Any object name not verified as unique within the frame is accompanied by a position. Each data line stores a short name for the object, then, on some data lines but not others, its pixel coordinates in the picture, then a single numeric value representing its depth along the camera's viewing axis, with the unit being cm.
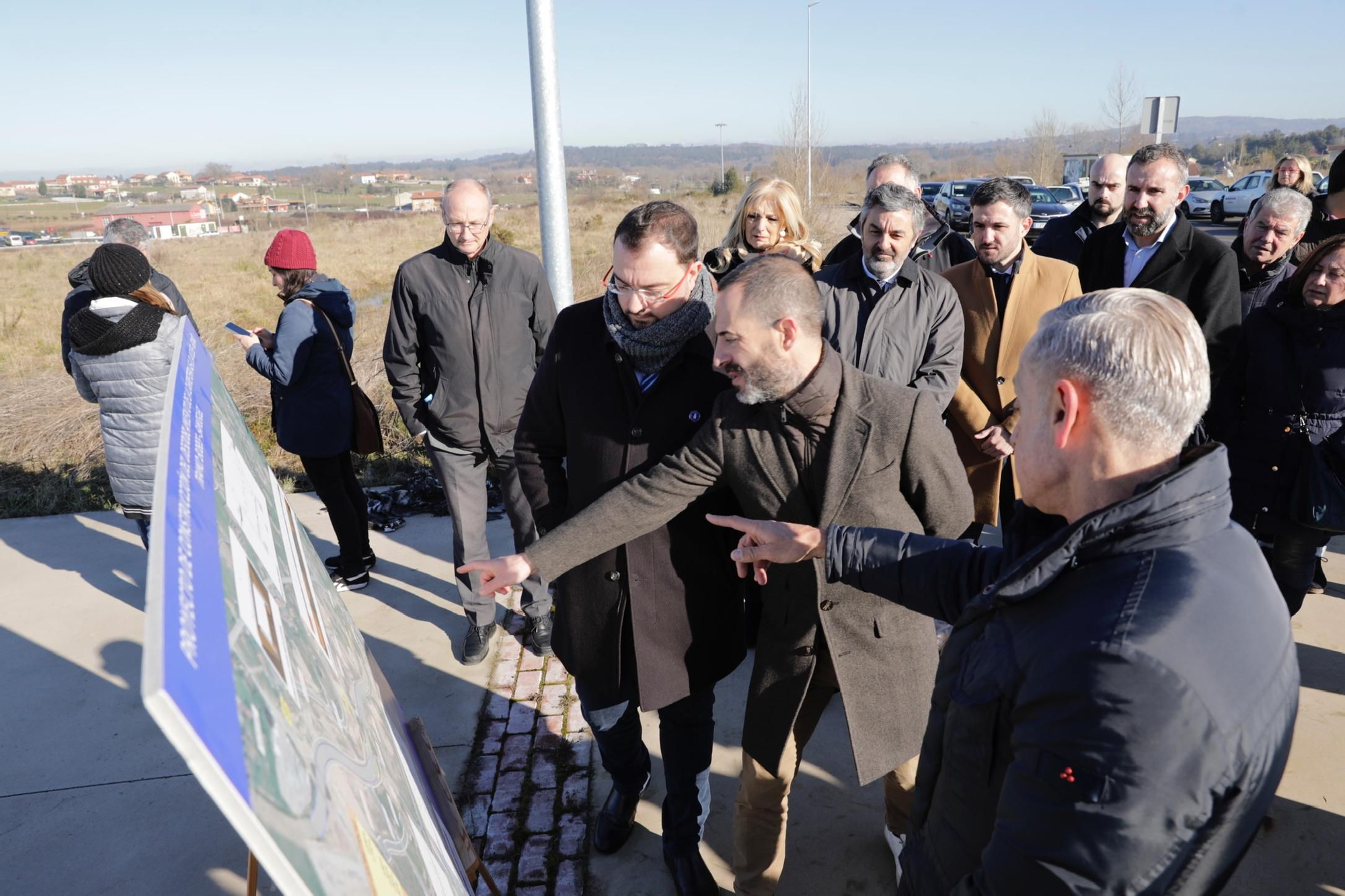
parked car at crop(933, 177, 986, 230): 2448
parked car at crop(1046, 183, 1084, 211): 2576
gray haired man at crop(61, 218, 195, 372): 431
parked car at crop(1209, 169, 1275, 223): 2384
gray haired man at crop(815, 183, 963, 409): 350
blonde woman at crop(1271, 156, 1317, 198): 632
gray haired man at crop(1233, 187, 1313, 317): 423
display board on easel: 86
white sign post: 1259
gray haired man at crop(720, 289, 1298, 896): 108
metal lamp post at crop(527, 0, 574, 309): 417
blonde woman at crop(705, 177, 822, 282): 419
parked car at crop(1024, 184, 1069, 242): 2427
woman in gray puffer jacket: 381
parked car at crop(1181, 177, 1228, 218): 2631
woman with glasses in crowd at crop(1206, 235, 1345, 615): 328
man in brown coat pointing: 207
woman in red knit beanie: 418
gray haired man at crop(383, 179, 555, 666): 388
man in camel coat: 382
